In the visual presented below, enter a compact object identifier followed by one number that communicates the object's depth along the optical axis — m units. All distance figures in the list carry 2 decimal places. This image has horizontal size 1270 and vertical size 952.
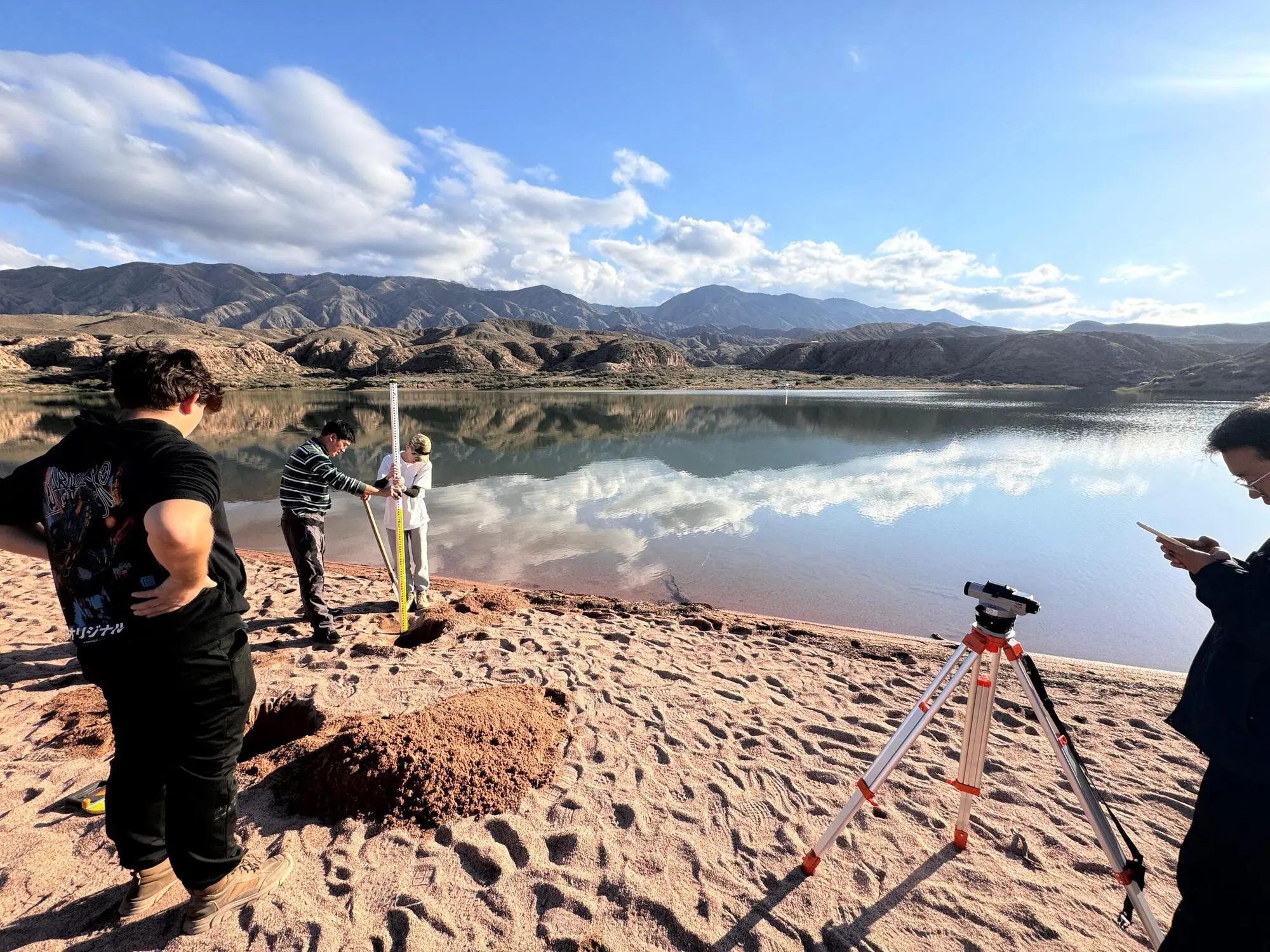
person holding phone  1.86
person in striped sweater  5.55
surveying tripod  2.41
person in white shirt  6.53
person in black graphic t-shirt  2.04
